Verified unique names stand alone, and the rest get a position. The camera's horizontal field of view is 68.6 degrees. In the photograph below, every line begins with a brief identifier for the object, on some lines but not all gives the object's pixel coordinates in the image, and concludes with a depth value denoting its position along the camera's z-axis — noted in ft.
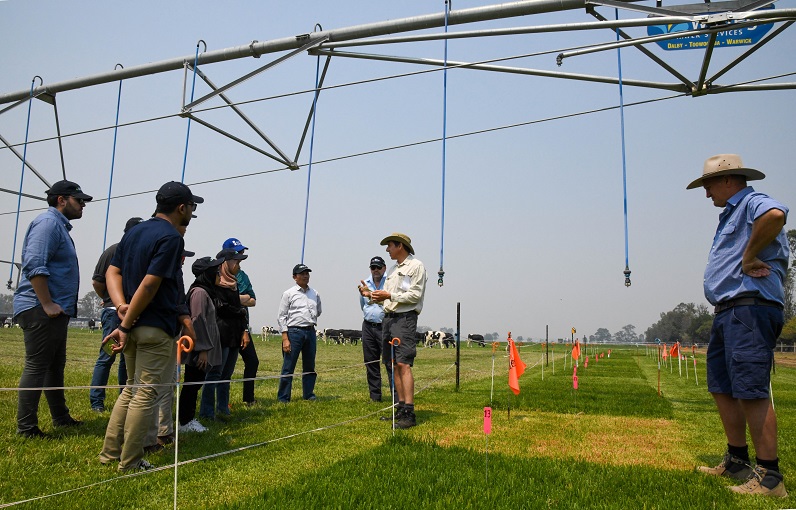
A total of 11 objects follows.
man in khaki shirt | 19.24
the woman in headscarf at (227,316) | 20.76
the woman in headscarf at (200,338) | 18.12
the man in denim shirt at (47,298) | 15.65
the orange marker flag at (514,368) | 20.92
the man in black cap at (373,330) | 26.02
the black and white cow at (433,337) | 137.08
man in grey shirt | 26.05
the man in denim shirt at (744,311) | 12.32
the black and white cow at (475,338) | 181.65
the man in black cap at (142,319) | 13.02
